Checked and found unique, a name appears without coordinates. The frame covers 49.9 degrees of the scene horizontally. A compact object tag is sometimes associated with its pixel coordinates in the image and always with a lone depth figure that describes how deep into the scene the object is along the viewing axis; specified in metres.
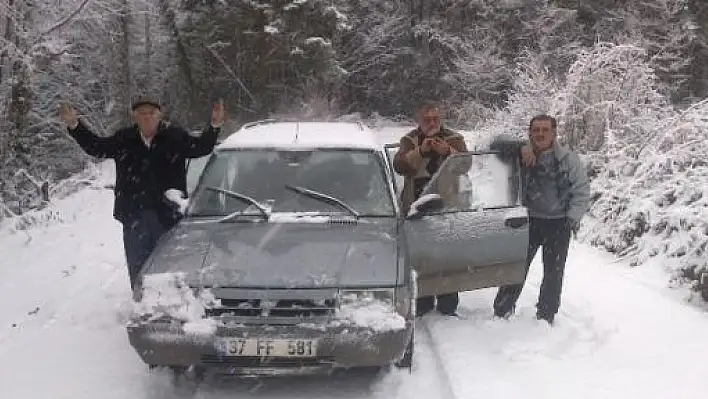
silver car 4.56
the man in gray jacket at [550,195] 6.01
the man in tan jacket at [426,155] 6.66
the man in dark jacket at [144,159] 5.98
